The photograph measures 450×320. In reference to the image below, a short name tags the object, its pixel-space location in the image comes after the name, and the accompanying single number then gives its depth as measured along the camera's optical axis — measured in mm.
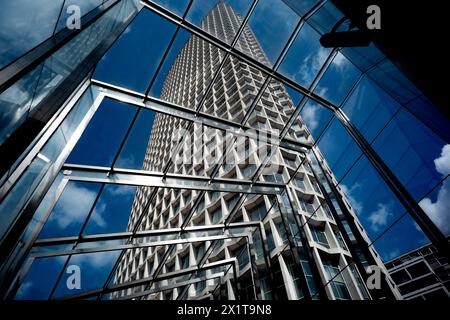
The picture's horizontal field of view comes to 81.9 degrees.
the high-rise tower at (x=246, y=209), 10391
